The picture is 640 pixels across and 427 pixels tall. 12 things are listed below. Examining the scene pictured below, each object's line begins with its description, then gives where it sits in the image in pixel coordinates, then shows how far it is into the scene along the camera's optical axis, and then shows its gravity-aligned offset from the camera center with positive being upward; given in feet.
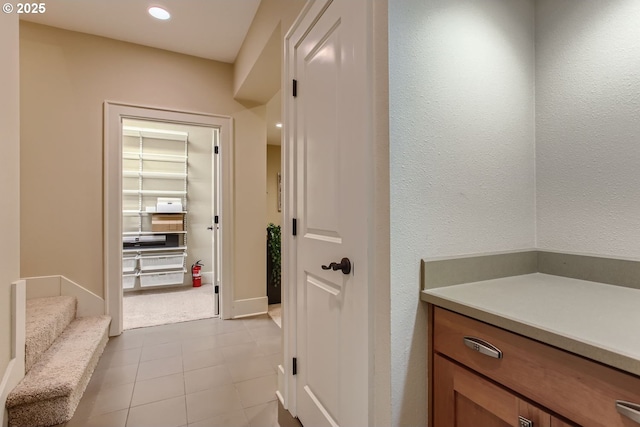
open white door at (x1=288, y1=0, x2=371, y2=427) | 3.44 +0.05
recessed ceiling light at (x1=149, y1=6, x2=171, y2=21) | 7.84 +5.39
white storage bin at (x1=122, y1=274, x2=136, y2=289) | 13.87 -2.98
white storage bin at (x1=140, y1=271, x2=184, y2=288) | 14.14 -2.98
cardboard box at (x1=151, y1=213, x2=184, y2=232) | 14.69 -0.29
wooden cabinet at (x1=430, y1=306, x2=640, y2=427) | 1.93 -1.27
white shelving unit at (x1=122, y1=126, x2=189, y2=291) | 14.15 +1.07
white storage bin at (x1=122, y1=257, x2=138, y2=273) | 13.89 -2.20
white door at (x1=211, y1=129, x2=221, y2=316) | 10.90 -0.07
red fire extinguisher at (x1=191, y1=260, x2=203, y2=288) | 15.37 -3.05
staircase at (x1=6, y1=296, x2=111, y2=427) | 5.17 -2.97
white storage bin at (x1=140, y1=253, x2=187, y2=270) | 14.16 -2.16
